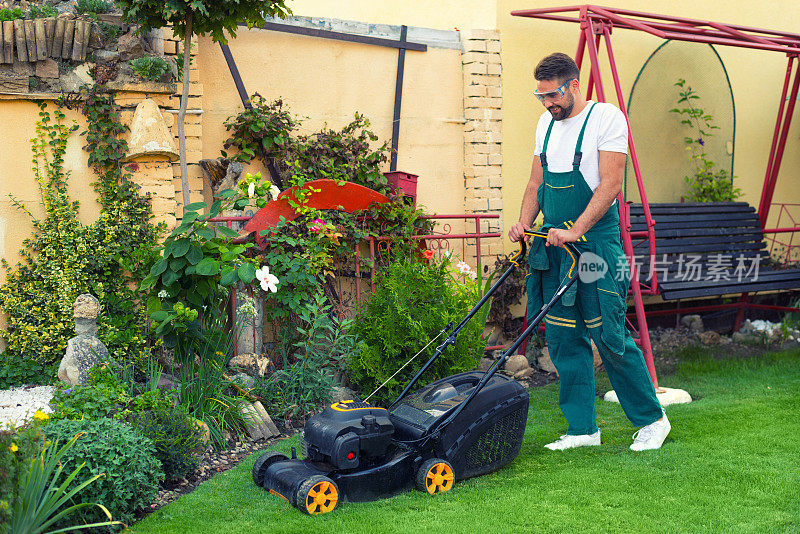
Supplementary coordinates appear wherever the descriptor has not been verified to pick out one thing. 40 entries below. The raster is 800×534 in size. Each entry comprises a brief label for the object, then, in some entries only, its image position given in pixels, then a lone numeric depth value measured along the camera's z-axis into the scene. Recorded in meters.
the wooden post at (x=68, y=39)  4.93
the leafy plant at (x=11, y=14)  4.89
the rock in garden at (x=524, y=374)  6.02
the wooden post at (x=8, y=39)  4.79
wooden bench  6.42
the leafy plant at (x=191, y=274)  3.96
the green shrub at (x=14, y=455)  2.48
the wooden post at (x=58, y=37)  4.92
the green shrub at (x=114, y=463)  2.96
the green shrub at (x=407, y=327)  4.85
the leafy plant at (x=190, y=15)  4.67
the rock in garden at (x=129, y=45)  5.06
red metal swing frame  5.21
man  3.77
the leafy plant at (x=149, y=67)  5.03
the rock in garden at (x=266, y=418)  4.36
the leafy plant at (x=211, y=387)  4.05
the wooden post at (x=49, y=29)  4.89
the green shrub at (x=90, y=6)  5.26
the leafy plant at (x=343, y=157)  5.90
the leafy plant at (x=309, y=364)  4.61
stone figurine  4.34
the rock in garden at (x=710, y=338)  7.37
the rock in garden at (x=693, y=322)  7.99
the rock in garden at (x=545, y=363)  6.18
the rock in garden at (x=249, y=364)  4.74
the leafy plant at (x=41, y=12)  5.14
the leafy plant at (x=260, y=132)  5.74
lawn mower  3.19
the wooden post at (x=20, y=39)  4.82
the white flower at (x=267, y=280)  4.26
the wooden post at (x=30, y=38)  4.85
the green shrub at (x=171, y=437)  3.48
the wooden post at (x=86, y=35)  4.97
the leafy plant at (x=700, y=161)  7.96
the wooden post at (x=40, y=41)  4.86
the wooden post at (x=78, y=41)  4.94
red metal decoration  5.02
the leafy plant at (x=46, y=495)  2.59
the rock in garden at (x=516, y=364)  6.08
